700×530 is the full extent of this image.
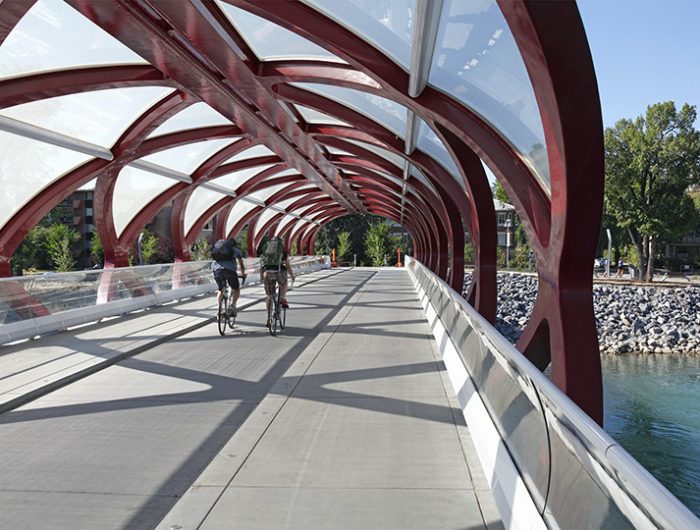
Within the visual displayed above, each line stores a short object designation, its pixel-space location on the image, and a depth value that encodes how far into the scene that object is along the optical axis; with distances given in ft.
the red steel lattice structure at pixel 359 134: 15.61
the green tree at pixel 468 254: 204.13
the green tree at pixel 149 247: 224.33
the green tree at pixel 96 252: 244.24
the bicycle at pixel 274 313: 35.76
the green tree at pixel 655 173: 134.82
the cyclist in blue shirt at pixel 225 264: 36.63
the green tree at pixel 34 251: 236.24
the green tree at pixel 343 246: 229.25
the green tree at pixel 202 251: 203.21
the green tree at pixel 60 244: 196.03
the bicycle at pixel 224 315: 36.04
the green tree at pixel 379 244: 211.20
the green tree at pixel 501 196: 232.80
